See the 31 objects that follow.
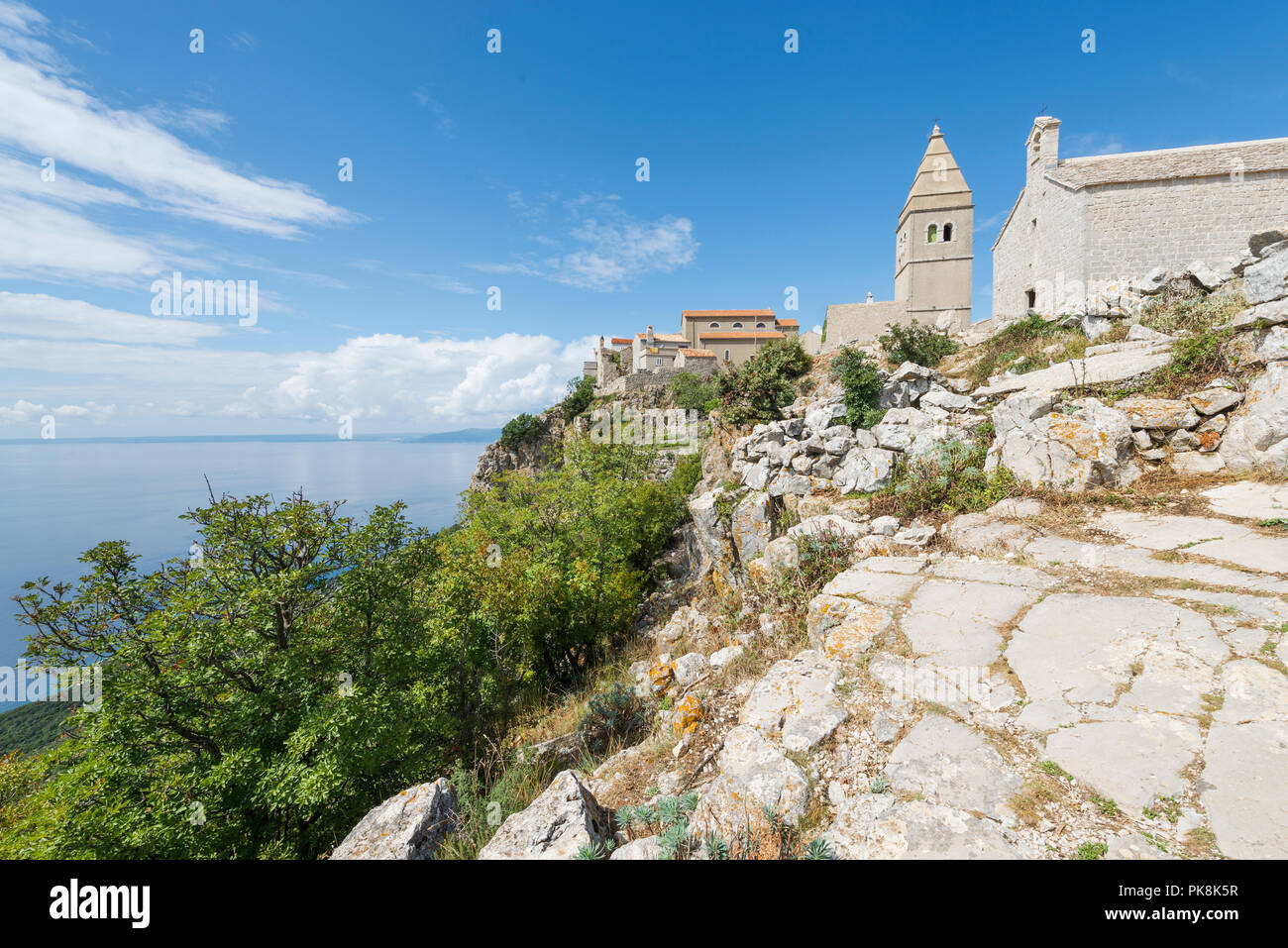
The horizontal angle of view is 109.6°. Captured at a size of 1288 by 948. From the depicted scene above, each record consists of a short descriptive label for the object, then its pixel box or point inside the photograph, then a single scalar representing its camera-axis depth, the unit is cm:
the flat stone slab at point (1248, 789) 225
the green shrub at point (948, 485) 719
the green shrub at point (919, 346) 1416
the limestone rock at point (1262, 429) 611
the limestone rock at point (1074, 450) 677
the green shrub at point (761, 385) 1470
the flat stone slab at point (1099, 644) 354
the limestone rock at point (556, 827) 304
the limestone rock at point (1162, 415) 689
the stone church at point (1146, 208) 1263
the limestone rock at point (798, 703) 379
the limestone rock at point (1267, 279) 751
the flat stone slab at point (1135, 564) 430
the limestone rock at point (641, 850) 289
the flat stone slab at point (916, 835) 254
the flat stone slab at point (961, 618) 426
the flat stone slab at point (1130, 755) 264
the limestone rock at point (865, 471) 875
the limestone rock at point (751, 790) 312
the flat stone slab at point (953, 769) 284
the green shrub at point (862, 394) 1081
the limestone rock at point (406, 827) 373
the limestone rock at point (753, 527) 965
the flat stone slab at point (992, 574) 511
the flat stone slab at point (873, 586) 547
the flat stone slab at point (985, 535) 601
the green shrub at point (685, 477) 2348
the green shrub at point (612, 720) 645
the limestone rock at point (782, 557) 726
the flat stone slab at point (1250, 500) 540
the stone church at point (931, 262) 2266
